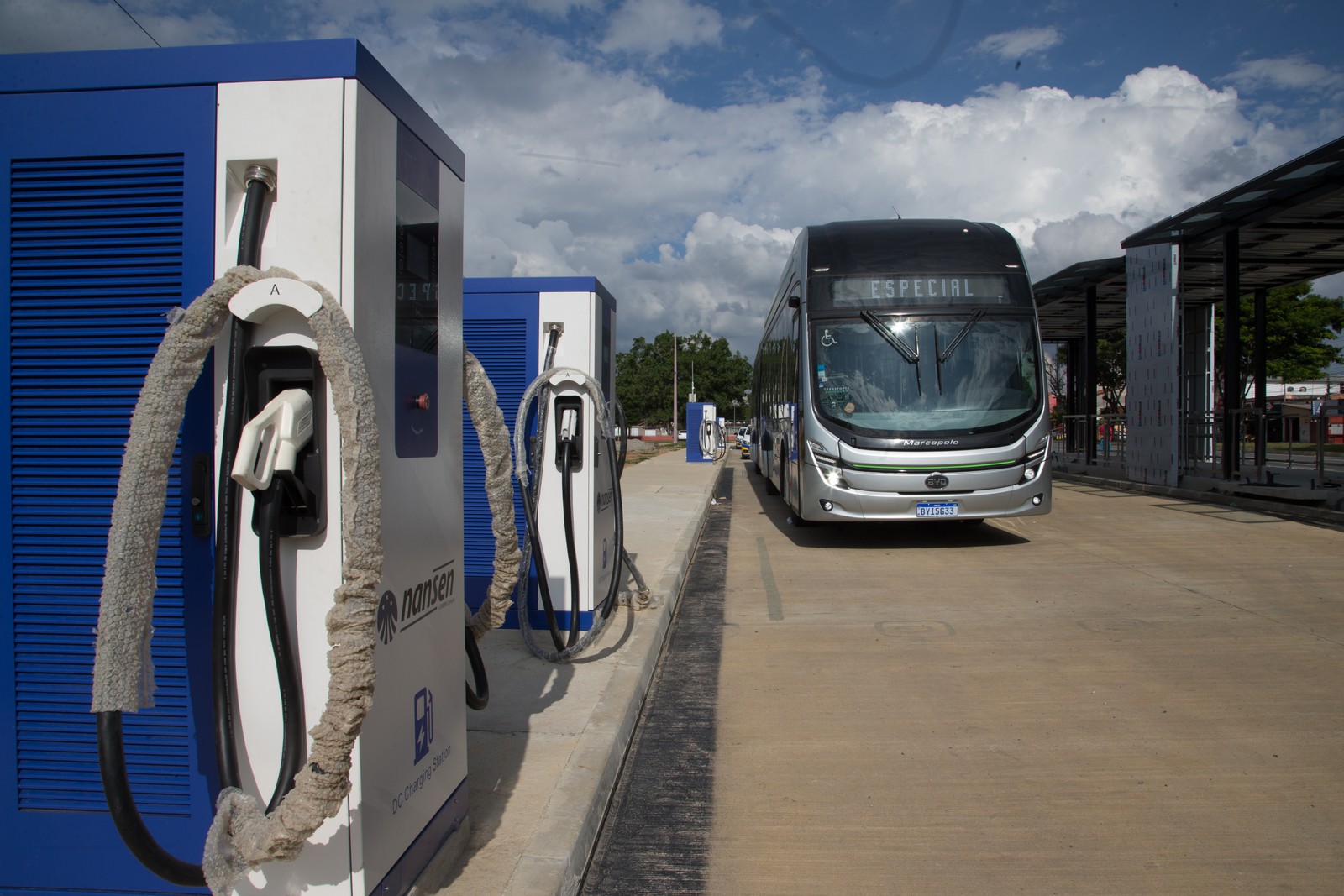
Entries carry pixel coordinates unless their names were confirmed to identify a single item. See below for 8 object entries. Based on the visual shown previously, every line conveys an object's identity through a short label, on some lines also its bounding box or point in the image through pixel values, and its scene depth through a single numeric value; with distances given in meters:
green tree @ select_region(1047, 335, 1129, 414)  42.59
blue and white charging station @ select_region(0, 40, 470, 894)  2.19
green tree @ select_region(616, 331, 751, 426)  87.06
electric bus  10.02
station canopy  12.72
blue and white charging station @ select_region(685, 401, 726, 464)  32.81
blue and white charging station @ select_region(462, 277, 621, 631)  5.65
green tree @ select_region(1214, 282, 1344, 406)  39.69
